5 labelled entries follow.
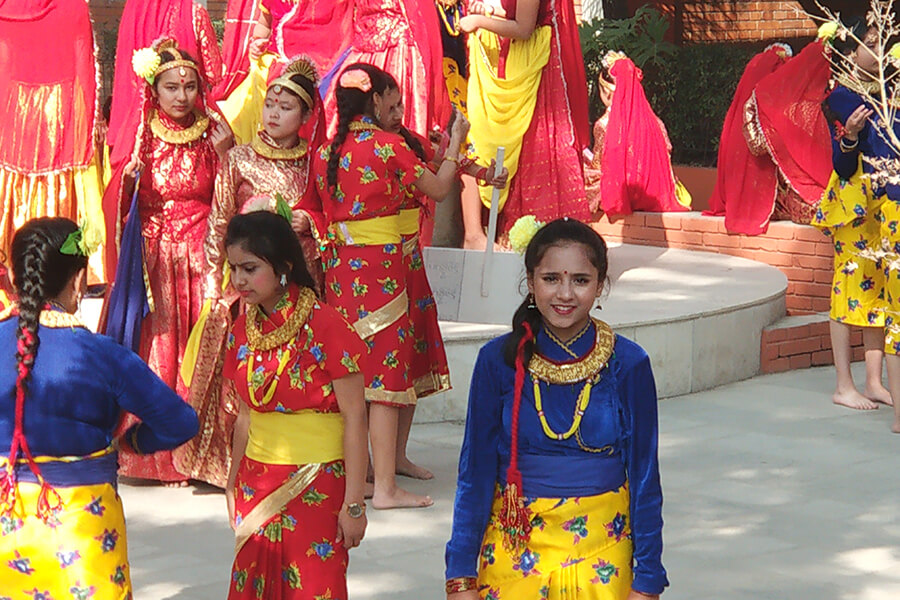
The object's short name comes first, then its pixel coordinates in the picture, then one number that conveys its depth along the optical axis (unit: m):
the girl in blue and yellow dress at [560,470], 4.97
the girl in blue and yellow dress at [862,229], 10.07
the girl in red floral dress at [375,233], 8.18
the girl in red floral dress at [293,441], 5.74
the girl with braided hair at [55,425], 5.16
